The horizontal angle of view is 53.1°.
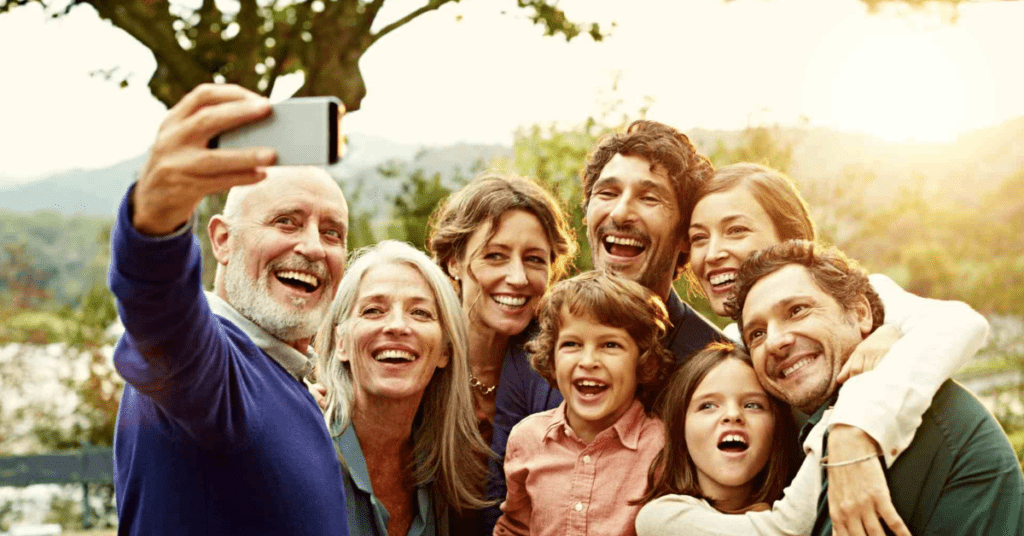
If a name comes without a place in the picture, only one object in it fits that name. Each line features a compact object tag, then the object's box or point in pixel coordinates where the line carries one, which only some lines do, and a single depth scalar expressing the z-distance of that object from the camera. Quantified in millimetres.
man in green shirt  2811
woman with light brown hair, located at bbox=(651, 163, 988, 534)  2775
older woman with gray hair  3596
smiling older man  1759
